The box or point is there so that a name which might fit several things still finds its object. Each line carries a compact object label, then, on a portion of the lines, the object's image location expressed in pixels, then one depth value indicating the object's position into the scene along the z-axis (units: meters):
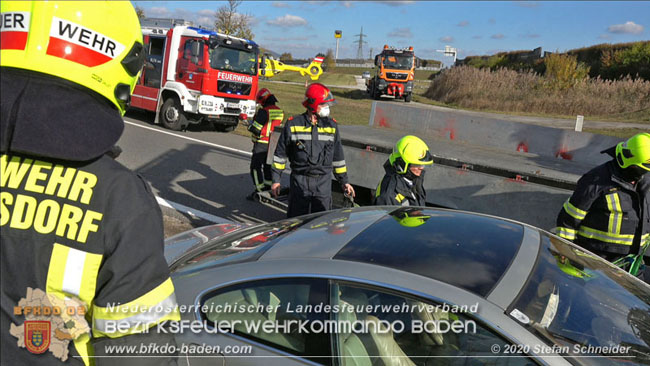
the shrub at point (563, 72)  24.61
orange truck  27.19
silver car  1.95
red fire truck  12.79
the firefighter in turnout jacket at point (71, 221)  1.20
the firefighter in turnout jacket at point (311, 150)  5.04
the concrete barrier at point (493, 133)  6.72
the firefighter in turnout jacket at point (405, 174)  4.14
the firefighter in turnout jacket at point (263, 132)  7.29
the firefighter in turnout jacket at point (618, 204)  3.63
